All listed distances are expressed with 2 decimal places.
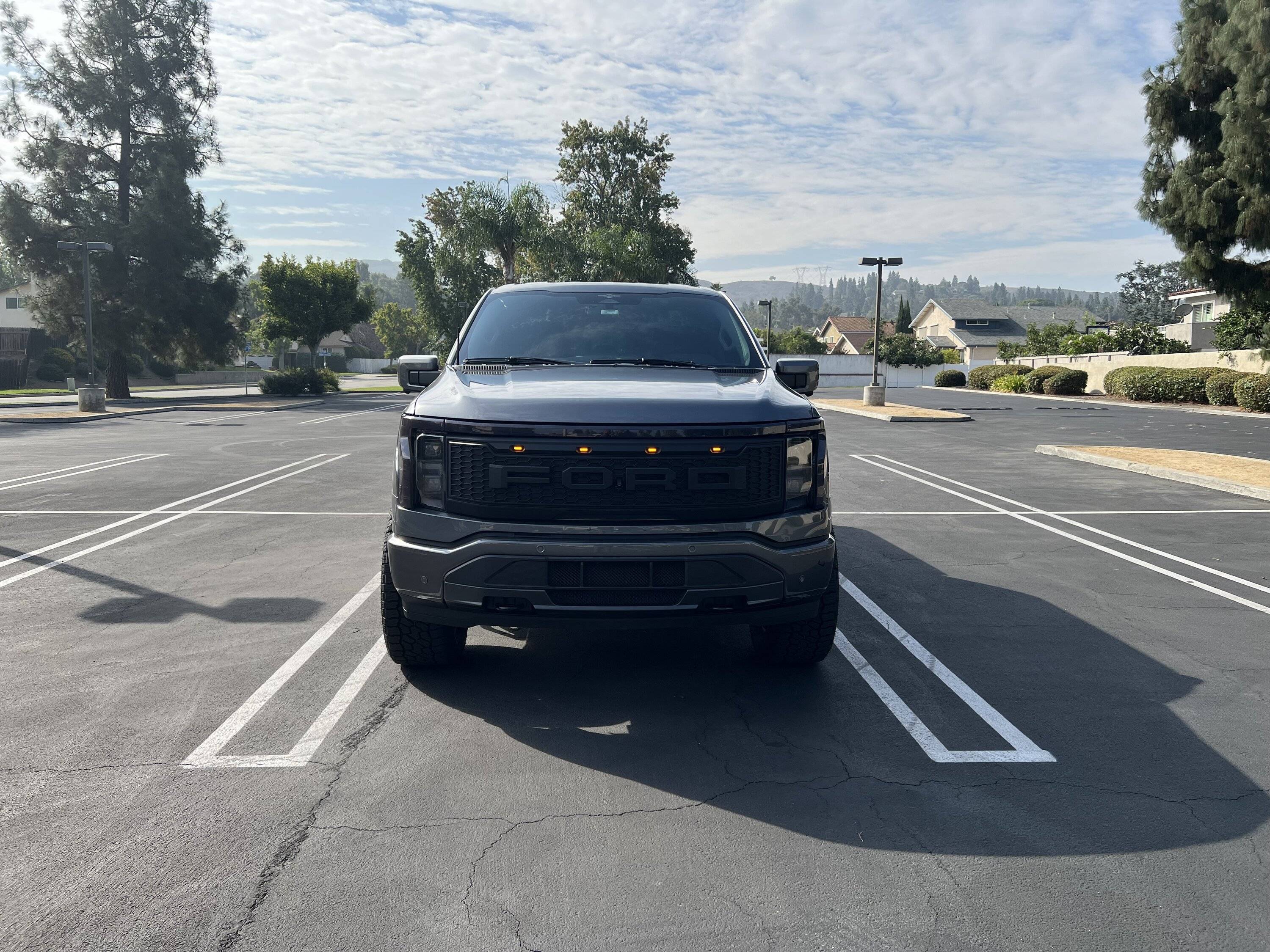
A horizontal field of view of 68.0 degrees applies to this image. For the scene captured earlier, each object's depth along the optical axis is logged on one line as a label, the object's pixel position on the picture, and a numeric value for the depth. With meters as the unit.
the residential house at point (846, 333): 97.38
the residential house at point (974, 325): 90.38
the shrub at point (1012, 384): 47.34
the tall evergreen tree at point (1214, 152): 26.27
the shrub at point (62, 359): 60.56
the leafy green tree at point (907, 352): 70.88
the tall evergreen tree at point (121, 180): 38.47
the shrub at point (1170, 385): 34.75
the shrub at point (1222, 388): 32.38
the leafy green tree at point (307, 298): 49.88
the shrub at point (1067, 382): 43.69
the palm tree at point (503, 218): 56.47
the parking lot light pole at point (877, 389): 31.89
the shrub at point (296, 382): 44.81
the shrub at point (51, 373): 59.78
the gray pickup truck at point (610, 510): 4.15
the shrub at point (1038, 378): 45.54
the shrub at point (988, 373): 52.50
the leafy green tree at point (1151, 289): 100.00
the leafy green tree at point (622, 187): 70.44
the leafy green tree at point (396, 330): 102.44
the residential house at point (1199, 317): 59.94
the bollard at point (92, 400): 30.84
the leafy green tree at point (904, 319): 100.81
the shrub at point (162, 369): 70.00
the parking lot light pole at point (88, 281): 31.81
